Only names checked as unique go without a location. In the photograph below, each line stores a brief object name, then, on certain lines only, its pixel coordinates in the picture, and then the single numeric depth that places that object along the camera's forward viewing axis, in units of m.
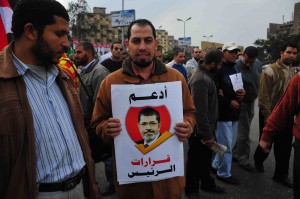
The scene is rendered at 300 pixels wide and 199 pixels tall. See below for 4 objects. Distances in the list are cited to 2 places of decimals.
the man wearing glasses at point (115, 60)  6.04
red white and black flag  3.13
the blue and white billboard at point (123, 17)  28.67
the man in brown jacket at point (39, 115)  1.54
